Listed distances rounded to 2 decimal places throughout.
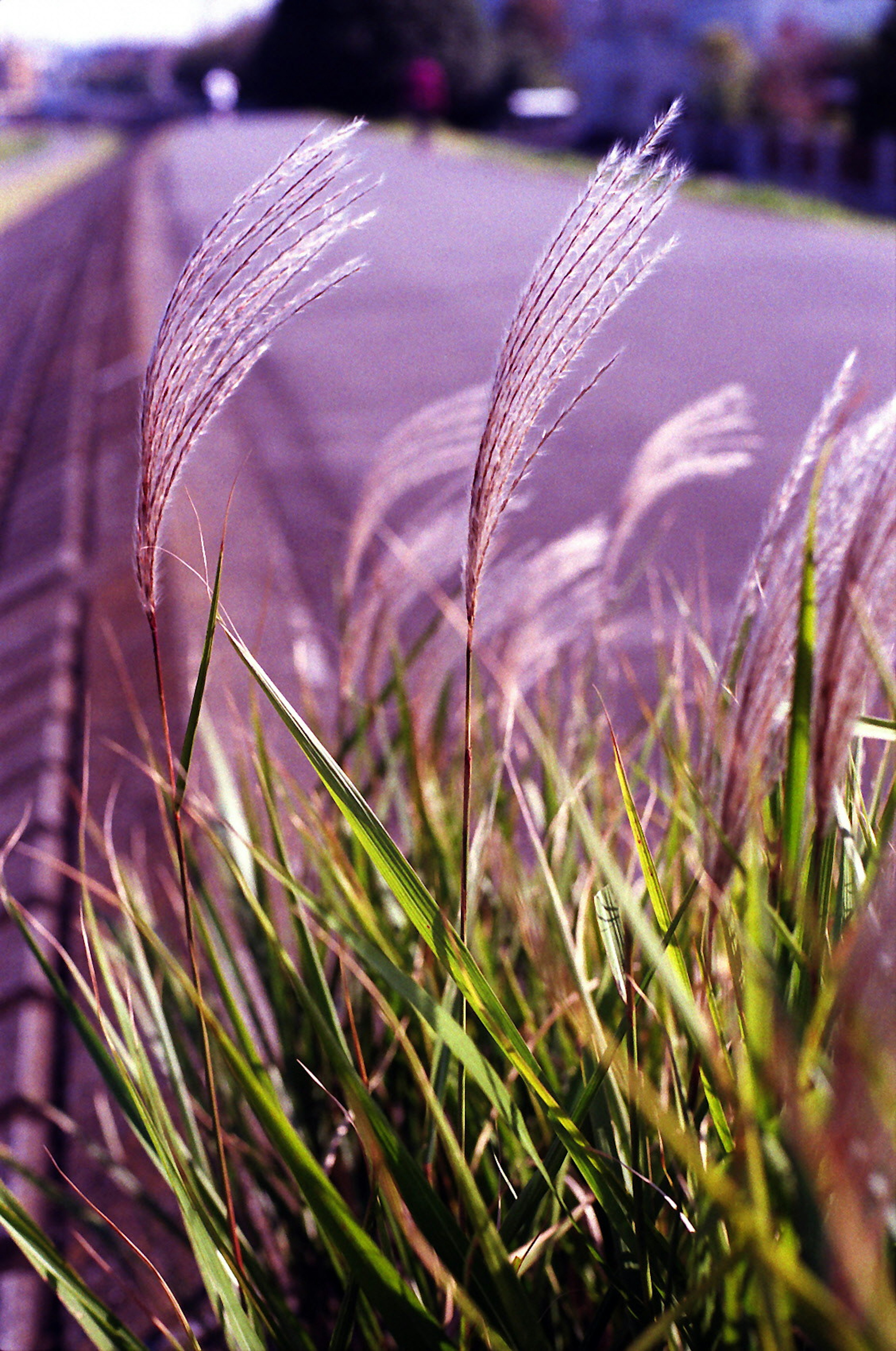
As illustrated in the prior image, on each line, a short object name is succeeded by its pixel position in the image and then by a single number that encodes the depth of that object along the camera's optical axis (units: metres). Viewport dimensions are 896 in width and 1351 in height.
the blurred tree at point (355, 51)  42.06
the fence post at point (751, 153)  29.84
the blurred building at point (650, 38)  48.62
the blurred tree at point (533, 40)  52.25
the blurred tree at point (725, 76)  38.44
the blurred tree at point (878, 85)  26.62
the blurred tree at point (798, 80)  35.09
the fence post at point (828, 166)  26.02
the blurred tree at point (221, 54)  53.59
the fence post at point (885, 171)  23.44
